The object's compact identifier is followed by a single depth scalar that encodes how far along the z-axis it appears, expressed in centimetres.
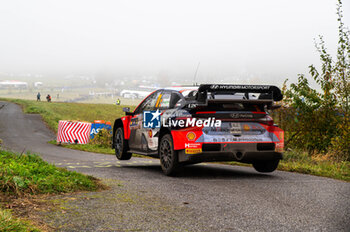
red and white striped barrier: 2228
